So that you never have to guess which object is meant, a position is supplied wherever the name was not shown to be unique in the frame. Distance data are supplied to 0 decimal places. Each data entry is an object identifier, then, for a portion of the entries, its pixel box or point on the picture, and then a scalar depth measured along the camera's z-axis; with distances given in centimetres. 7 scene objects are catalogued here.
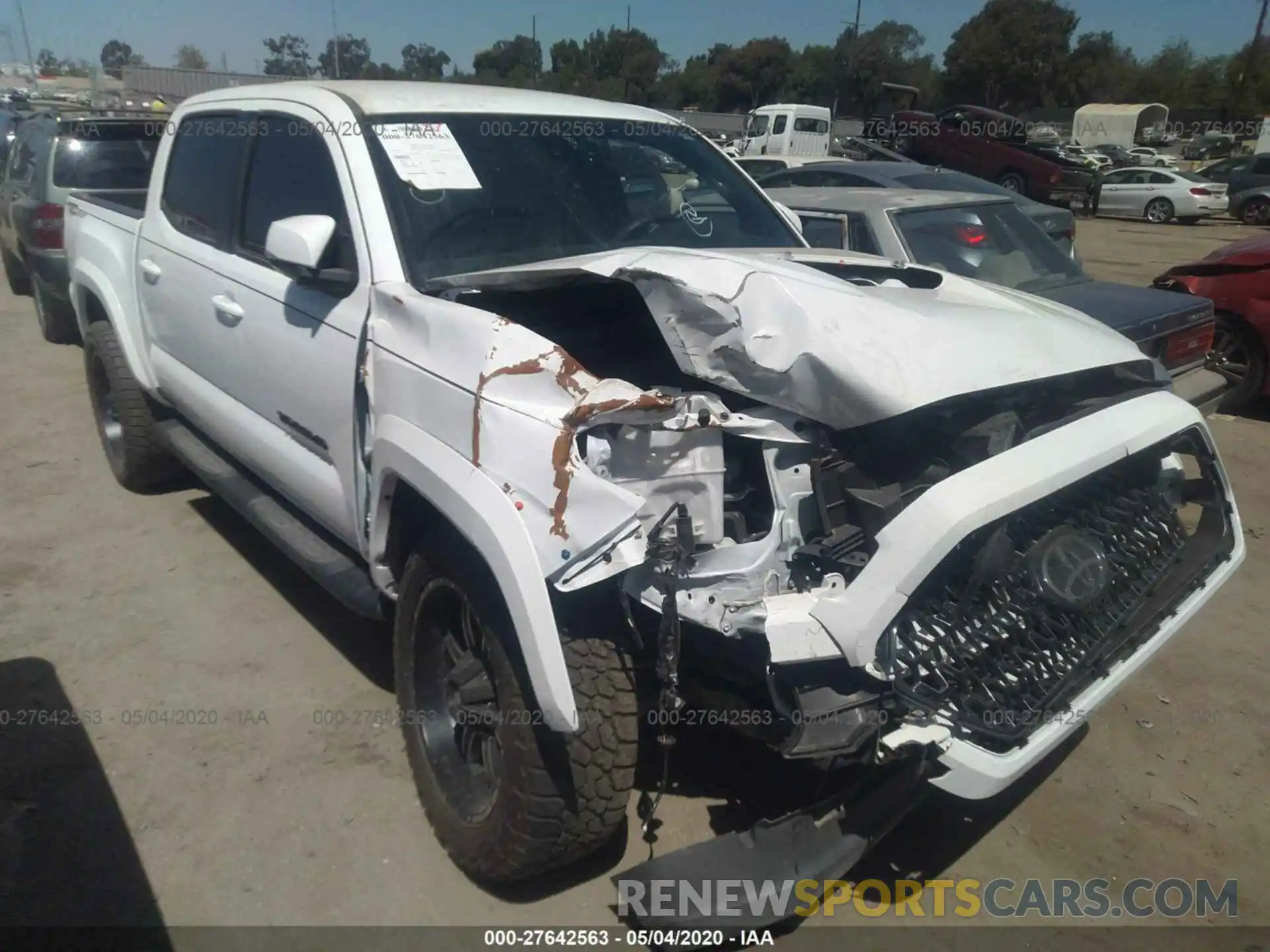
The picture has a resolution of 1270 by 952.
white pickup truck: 209
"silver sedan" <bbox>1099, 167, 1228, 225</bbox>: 2348
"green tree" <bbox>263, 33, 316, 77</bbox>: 2614
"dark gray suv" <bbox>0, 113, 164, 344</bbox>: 830
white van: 2252
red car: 662
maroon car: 2088
